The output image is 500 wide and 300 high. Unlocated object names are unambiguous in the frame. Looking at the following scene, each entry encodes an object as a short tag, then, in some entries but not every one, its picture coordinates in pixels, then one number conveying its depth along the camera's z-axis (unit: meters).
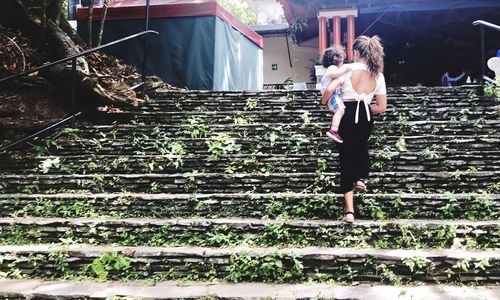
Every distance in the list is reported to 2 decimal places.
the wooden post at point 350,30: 9.92
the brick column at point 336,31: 10.12
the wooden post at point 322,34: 10.34
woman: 3.49
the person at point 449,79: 12.15
